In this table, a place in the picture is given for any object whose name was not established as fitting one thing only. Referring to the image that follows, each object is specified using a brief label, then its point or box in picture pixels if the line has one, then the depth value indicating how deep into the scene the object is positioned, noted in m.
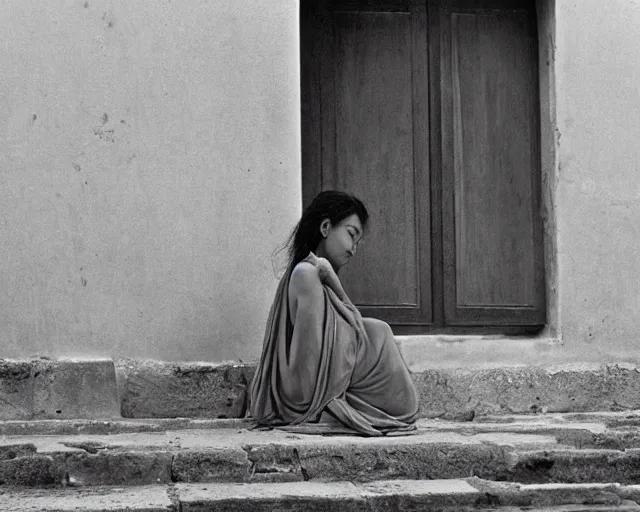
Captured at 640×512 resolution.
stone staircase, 4.31
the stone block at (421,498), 4.30
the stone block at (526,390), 6.41
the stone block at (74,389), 5.95
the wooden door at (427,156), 6.77
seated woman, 5.54
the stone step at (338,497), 4.18
